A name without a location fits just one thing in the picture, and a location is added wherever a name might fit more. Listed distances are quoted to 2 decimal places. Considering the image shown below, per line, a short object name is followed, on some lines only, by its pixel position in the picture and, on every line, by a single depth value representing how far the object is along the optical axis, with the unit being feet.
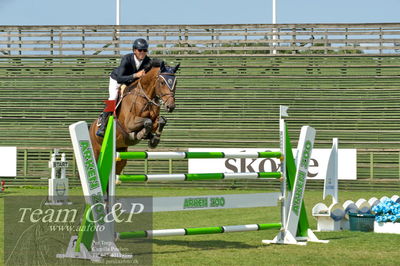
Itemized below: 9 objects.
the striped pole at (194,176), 44.29
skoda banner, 122.01
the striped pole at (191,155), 44.88
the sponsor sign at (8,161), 124.26
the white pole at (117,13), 183.70
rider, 54.44
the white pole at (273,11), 180.71
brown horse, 53.47
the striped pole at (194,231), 43.29
